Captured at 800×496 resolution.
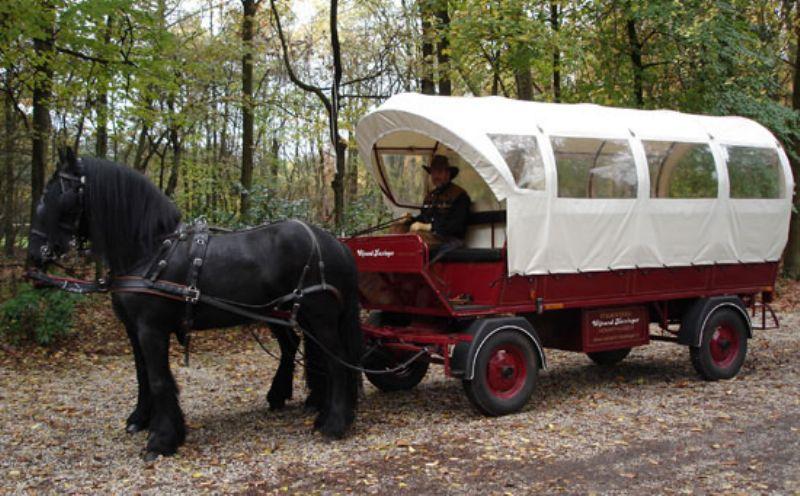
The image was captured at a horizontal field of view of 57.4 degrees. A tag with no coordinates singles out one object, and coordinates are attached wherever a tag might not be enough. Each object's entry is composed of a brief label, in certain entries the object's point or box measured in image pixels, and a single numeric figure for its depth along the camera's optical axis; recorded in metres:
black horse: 5.64
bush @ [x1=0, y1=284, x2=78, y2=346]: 10.05
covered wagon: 6.66
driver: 7.21
